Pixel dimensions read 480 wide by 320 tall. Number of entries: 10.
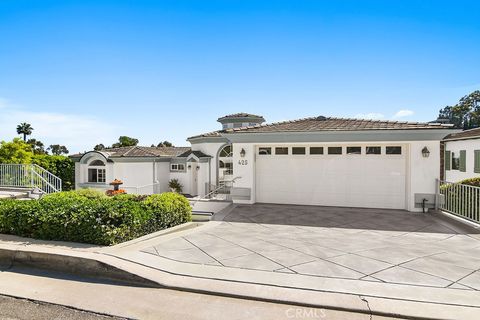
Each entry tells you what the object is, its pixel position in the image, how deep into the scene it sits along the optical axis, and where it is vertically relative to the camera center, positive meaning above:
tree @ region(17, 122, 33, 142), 61.41 +6.68
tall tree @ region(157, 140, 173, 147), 61.31 +3.54
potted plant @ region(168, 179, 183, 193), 22.98 -2.08
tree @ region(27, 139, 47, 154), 56.38 +3.32
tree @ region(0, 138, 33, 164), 20.09 +0.59
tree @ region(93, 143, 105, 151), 57.69 +2.84
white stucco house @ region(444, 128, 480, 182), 17.56 +0.20
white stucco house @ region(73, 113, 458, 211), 10.22 -0.12
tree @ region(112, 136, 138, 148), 52.68 +3.47
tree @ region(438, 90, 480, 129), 51.59 +9.02
